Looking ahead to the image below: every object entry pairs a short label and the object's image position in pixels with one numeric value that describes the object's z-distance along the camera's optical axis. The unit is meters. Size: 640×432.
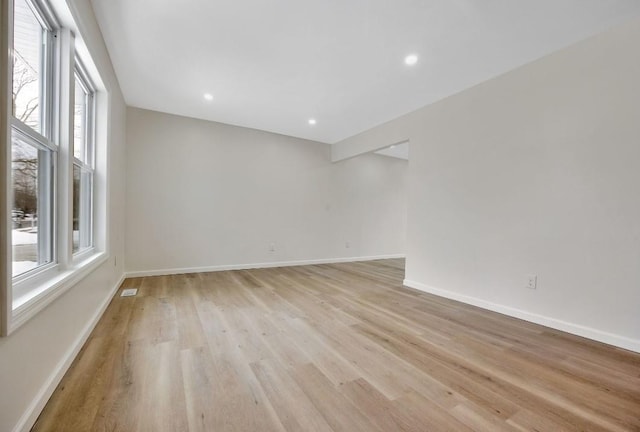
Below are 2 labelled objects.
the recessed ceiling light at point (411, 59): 2.56
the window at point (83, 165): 2.20
